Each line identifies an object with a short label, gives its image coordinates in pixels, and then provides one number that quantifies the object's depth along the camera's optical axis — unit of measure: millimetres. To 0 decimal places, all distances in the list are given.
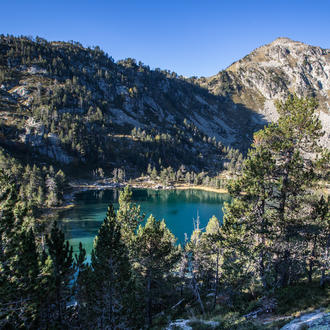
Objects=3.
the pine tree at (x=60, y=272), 15649
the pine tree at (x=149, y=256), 24781
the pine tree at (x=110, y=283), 17766
